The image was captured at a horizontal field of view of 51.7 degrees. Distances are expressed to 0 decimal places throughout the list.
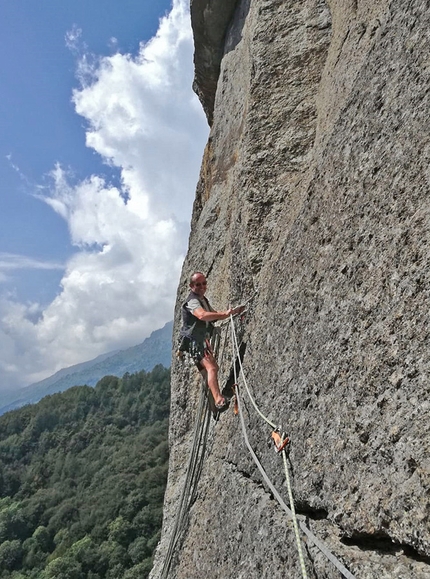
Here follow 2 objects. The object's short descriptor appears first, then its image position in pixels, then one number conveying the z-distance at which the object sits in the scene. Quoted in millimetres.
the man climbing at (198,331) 6598
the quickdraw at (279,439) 3646
